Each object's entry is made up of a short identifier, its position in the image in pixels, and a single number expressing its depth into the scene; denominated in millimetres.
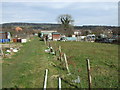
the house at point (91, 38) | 44531
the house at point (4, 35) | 42219
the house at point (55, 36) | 45984
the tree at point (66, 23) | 64875
